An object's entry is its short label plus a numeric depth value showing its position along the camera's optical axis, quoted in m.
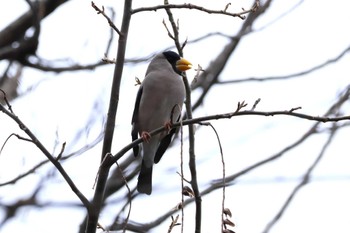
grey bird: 8.39
